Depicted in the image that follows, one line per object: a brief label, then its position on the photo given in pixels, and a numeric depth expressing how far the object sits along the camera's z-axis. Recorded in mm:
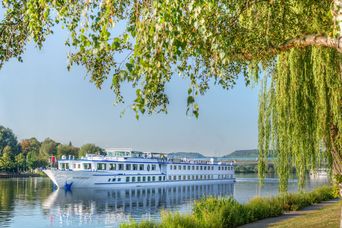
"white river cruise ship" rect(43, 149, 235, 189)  70188
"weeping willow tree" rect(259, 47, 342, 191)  12219
